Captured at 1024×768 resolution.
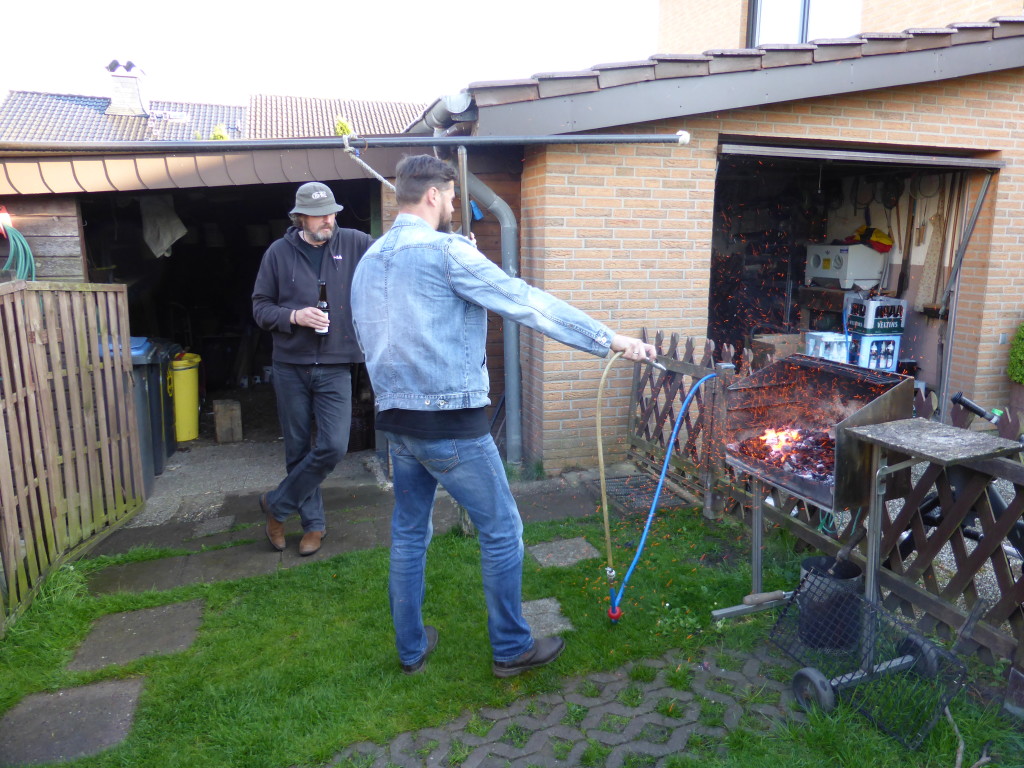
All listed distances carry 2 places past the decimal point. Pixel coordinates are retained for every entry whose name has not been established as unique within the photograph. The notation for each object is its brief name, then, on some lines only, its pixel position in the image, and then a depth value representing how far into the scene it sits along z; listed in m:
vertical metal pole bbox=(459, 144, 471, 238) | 4.06
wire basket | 2.46
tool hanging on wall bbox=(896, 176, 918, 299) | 7.53
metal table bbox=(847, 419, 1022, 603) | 2.37
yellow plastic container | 6.83
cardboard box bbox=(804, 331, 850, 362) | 7.40
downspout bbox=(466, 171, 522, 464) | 5.17
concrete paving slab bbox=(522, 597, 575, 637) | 3.23
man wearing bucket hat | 3.91
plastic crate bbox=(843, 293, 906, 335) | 7.43
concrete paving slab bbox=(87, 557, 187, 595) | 3.78
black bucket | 2.77
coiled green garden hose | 4.93
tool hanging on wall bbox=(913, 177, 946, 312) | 7.02
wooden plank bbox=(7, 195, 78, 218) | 5.11
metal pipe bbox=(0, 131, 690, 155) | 3.71
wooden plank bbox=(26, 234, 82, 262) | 5.17
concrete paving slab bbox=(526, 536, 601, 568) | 3.93
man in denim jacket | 2.46
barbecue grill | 2.75
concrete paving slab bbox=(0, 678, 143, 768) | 2.53
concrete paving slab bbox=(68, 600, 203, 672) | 3.13
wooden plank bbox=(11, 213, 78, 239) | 5.13
